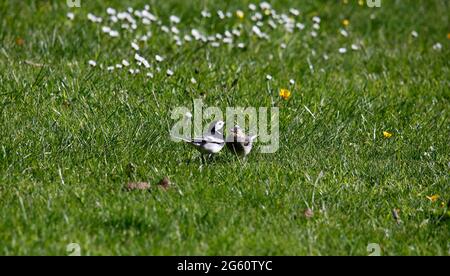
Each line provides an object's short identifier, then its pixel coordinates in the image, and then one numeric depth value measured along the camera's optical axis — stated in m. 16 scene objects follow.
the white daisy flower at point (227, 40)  15.37
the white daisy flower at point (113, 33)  14.93
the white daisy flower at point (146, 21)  15.51
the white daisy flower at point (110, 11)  15.49
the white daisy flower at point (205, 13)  15.90
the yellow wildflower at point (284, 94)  13.03
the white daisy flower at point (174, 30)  15.56
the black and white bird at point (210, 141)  10.20
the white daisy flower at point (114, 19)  15.58
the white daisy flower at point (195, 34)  15.03
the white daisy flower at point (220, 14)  15.79
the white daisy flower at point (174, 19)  15.78
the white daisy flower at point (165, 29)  15.68
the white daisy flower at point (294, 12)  16.25
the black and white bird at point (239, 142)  10.61
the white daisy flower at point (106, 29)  14.98
